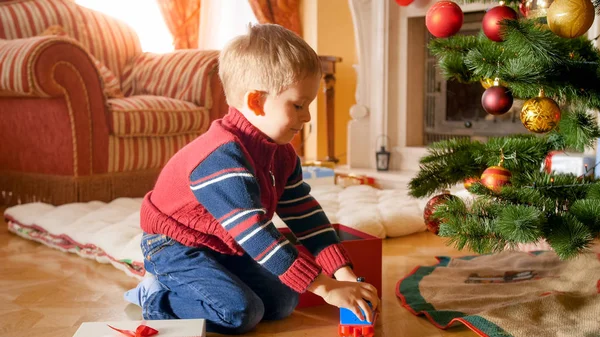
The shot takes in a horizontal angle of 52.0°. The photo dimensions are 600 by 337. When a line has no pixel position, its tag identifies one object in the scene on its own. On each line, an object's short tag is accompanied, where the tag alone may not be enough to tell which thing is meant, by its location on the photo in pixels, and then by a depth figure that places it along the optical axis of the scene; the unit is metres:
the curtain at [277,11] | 3.94
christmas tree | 1.14
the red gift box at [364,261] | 1.42
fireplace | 3.33
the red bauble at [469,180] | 1.51
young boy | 1.12
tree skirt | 1.21
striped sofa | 2.39
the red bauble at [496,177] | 1.34
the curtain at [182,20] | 4.02
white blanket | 1.78
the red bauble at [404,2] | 2.50
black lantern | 3.34
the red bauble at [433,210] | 1.41
